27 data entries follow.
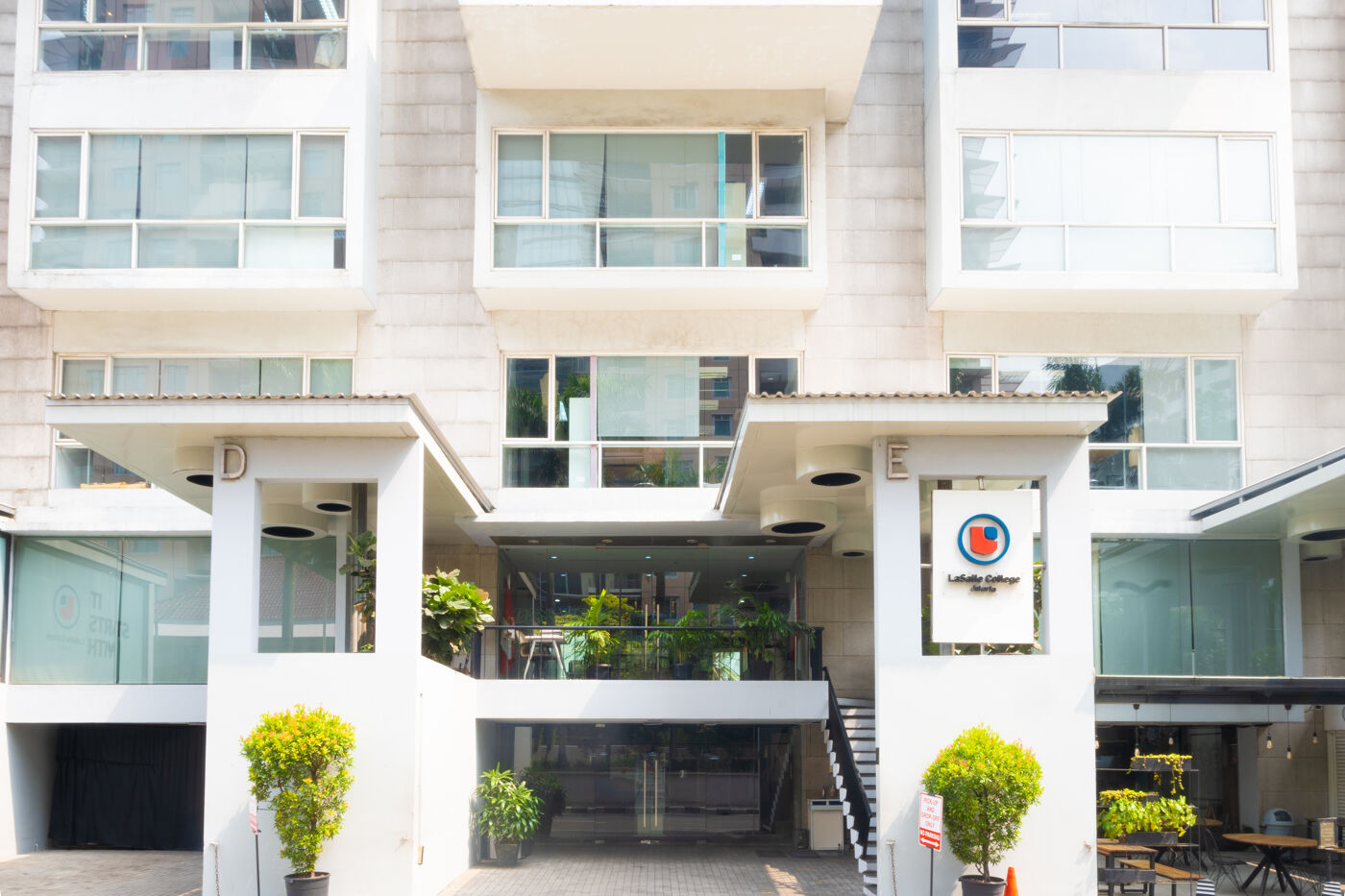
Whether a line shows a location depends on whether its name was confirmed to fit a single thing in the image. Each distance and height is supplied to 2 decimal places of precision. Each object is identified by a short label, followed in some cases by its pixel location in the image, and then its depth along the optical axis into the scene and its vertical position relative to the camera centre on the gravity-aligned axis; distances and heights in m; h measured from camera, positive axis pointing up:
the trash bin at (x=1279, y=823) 20.20 -3.22
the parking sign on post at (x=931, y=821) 12.89 -2.05
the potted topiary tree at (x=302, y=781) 12.70 -1.63
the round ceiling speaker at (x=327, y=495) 17.17 +1.37
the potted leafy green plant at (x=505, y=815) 17.98 -2.75
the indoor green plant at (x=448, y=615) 16.48 -0.12
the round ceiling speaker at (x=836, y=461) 15.05 +1.55
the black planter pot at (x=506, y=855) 18.08 -3.27
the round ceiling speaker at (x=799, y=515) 17.86 +1.16
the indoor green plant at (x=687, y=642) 18.89 -0.53
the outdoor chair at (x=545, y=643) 19.02 -0.54
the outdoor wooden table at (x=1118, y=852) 15.12 -2.73
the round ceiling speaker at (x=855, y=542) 20.08 +0.90
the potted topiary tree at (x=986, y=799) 12.99 -1.85
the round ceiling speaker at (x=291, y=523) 18.44 +1.10
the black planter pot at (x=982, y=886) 13.05 -2.68
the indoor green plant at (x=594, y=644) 18.91 -0.55
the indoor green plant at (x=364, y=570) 16.25 +0.41
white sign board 14.31 +0.21
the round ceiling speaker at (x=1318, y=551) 19.95 +0.74
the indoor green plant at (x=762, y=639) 18.92 -0.48
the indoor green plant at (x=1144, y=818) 16.12 -2.54
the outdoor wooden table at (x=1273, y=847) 16.09 -2.89
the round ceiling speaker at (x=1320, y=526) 18.08 +1.00
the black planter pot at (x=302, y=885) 12.82 -2.60
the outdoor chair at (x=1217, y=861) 17.42 -3.42
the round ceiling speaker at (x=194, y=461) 14.83 +1.57
